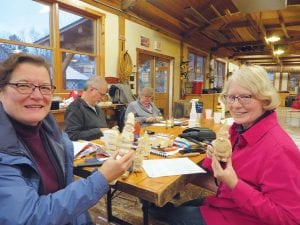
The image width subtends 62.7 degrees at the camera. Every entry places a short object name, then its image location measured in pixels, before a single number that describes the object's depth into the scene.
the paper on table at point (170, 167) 1.29
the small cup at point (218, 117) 3.14
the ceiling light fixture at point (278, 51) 9.06
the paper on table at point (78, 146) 1.59
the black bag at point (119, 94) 4.55
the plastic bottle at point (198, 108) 2.99
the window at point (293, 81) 16.30
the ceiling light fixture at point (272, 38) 7.42
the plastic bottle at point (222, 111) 3.24
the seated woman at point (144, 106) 3.37
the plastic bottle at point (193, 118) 2.73
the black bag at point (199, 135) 1.97
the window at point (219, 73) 11.29
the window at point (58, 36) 3.38
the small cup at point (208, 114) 3.54
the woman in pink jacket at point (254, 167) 0.93
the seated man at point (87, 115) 2.36
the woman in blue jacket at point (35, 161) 0.77
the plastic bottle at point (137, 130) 1.91
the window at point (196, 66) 8.66
